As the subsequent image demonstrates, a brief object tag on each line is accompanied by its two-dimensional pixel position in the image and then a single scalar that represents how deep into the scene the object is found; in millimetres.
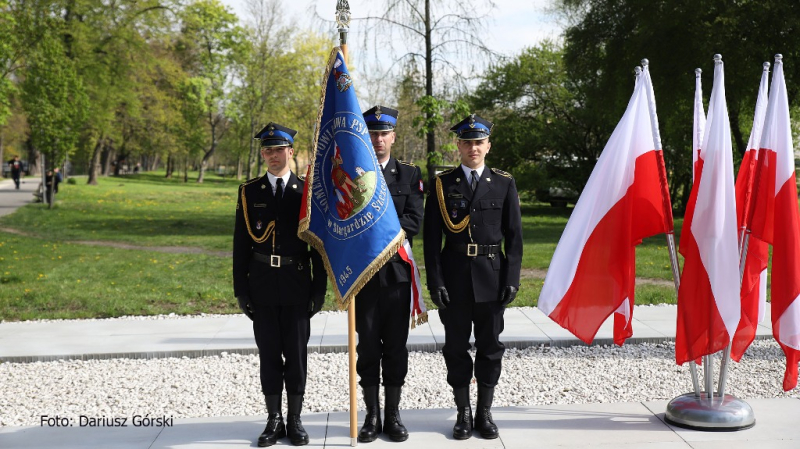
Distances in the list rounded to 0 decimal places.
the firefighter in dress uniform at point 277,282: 4957
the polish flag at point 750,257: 5254
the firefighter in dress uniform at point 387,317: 4984
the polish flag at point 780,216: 4941
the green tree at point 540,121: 29938
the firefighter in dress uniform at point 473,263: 5008
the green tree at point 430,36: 17875
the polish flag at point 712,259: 4902
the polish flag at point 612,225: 5199
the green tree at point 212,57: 53438
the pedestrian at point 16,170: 39962
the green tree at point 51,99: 24922
